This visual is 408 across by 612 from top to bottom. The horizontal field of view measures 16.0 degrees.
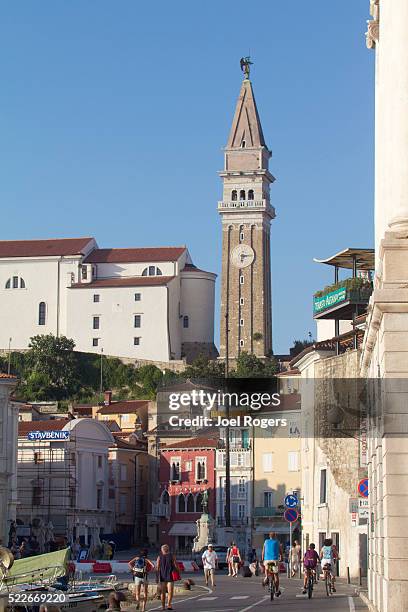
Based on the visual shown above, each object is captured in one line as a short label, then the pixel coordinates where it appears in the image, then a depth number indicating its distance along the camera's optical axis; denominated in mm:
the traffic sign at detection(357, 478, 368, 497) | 33375
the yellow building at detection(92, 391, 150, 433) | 111012
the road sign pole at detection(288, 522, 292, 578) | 47875
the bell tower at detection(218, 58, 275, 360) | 147625
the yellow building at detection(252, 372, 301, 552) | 80000
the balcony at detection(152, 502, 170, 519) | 91688
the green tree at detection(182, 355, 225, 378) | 134000
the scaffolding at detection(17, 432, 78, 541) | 87688
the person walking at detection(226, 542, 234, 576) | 49884
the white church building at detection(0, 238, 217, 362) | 146125
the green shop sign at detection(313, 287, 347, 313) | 54472
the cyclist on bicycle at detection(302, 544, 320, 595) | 33531
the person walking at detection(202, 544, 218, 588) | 41375
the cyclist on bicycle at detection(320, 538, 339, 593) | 38612
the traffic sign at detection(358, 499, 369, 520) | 33281
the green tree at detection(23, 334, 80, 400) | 137250
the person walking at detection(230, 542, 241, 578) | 49219
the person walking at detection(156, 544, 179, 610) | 29016
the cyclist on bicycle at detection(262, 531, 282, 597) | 32469
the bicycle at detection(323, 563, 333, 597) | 34375
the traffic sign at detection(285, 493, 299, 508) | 41188
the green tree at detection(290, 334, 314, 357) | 143375
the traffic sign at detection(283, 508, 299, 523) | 40512
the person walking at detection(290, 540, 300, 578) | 48444
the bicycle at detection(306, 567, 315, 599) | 33031
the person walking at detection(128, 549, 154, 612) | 30675
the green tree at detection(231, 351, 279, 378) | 133875
